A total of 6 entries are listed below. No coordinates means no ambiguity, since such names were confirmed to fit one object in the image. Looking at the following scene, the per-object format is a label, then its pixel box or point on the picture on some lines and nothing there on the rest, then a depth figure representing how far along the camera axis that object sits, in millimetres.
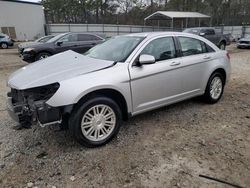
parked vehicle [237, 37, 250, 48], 14230
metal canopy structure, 21495
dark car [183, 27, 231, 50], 13047
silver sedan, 2432
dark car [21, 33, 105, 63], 7799
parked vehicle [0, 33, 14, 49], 15531
